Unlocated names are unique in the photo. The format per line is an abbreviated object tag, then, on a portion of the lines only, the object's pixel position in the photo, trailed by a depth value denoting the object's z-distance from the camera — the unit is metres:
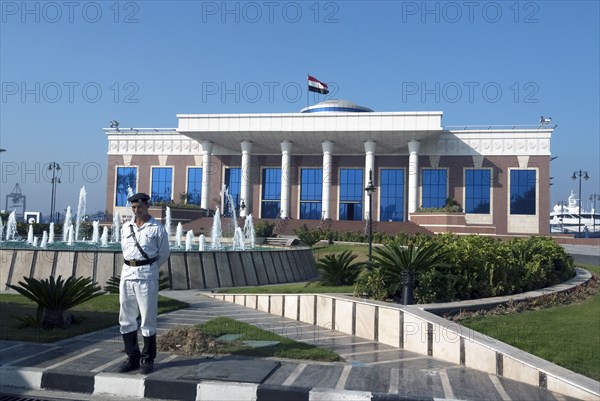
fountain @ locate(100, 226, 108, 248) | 21.86
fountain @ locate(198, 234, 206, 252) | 20.23
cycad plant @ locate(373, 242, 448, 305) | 8.75
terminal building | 47.00
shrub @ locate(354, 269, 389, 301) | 8.89
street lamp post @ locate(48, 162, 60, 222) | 50.81
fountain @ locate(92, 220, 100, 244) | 25.29
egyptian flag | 54.73
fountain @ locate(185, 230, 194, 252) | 21.33
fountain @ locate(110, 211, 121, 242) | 32.14
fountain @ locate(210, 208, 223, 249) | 26.46
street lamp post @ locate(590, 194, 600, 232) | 94.74
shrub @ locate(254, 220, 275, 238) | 39.22
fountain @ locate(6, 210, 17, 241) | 30.32
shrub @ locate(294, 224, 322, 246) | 33.03
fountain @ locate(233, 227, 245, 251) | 27.12
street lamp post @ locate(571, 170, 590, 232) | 55.06
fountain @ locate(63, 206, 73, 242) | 27.80
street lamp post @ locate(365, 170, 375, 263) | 21.13
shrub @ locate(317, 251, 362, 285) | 13.23
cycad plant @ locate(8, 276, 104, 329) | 7.77
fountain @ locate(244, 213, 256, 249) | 35.39
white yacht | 105.88
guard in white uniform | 5.68
